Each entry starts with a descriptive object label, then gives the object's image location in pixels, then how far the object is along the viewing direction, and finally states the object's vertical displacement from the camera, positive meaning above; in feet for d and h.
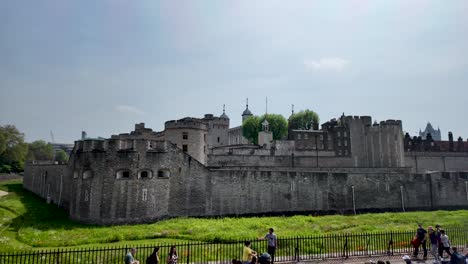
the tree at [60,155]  367.04 +31.24
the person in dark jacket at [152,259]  49.78 -9.31
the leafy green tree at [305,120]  281.74 +50.72
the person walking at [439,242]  59.74 -8.53
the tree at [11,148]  208.80 +20.99
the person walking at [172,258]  51.47 -9.47
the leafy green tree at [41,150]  314.76 +30.73
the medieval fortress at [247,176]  102.32 +3.76
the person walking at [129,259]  49.34 -9.26
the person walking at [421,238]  62.19 -8.02
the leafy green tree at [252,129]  277.03 +43.14
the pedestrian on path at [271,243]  57.26 -8.23
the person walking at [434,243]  58.95 -8.35
